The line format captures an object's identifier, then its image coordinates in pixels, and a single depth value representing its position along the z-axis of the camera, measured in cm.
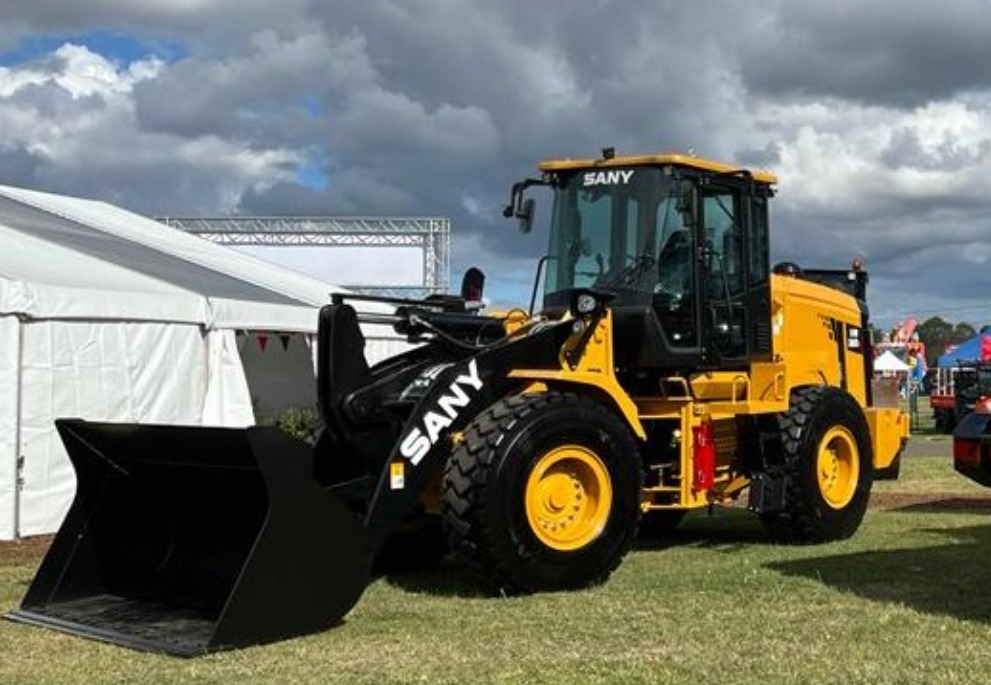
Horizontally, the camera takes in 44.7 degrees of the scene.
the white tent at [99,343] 1078
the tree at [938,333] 9245
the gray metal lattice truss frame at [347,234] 3703
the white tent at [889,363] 3644
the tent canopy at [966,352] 3345
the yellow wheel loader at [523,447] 648
